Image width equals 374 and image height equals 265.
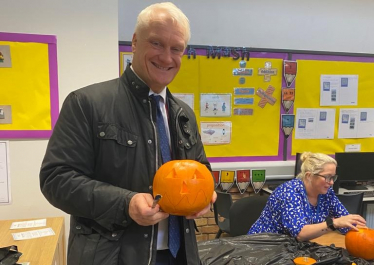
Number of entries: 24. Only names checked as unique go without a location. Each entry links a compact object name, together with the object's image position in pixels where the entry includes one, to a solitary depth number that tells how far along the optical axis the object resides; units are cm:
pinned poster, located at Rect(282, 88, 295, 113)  341
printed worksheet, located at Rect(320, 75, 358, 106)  351
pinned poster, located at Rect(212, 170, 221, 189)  322
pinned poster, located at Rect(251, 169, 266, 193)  331
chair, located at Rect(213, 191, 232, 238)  281
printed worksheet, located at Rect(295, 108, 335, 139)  350
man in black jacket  85
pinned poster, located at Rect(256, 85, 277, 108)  337
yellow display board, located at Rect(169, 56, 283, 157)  317
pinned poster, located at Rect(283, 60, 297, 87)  337
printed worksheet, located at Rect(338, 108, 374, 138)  359
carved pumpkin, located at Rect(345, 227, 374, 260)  163
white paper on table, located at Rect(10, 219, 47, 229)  173
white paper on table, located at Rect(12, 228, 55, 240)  159
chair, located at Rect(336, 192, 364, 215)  256
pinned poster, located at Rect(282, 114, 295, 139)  344
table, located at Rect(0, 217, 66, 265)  138
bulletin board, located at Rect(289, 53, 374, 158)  345
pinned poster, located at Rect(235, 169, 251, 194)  328
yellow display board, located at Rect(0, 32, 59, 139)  180
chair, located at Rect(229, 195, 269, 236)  222
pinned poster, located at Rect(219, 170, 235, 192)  324
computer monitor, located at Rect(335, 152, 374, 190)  338
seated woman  192
